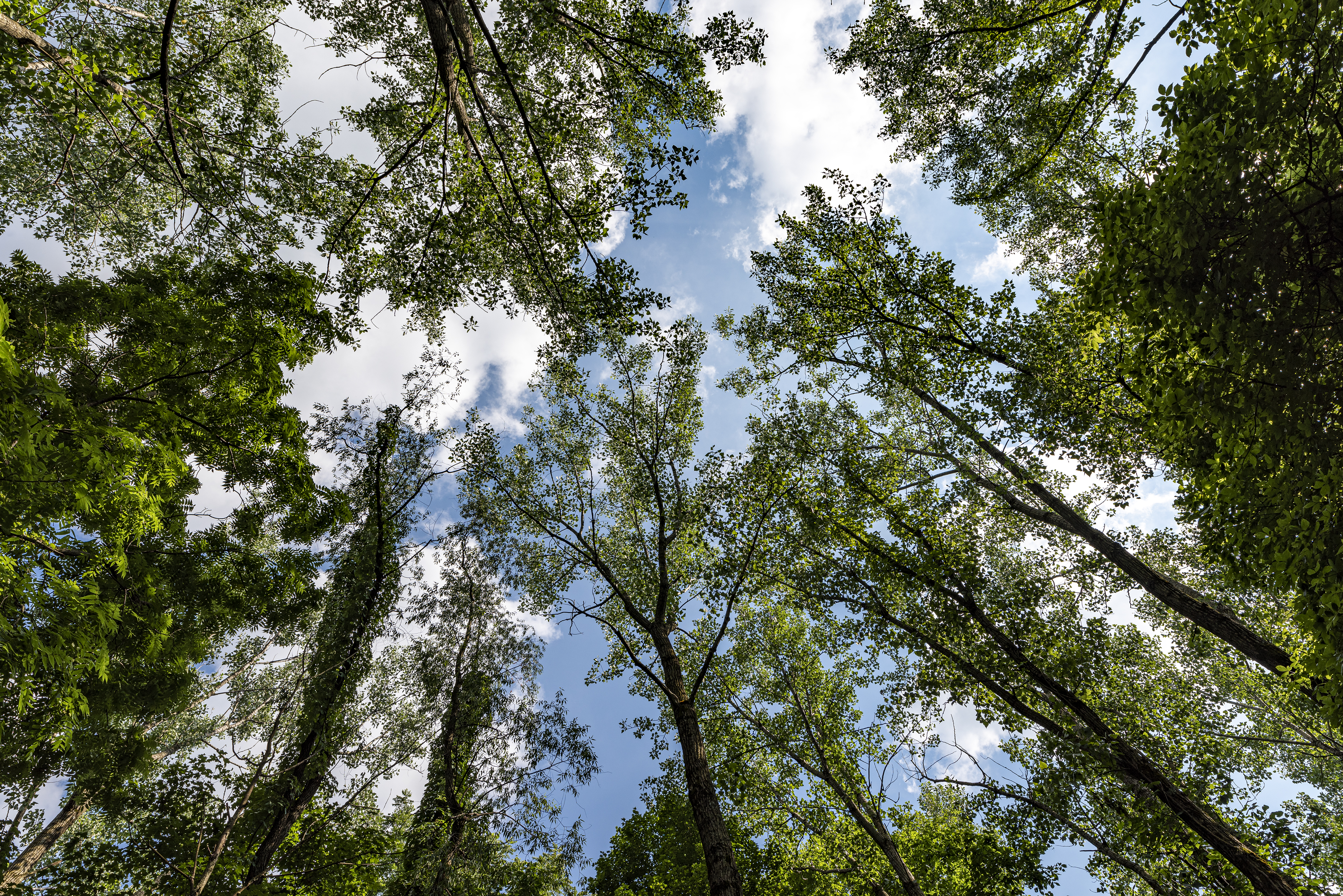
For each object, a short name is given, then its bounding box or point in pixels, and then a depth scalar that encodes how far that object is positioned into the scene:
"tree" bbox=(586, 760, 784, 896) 12.67
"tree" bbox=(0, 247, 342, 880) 3.41
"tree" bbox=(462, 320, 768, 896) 9.07
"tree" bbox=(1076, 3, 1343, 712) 2.71
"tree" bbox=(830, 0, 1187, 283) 6.63
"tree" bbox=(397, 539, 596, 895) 8.99
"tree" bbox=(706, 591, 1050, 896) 10.11
